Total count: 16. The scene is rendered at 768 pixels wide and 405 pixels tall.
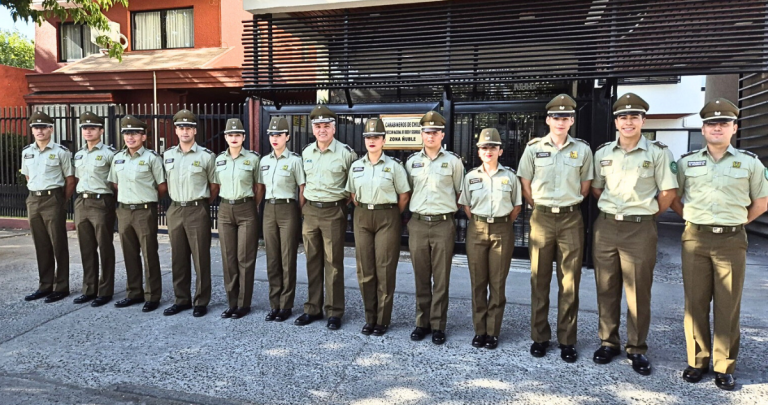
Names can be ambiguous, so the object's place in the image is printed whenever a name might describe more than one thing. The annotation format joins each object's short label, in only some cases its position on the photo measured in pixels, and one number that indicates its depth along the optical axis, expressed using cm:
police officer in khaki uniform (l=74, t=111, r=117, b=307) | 492
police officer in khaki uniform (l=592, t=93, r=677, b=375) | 343
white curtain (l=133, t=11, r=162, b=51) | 1259
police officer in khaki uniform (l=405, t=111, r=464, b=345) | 396
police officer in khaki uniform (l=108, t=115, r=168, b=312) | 474
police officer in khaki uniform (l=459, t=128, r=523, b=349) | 380
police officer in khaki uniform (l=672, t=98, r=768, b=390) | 317
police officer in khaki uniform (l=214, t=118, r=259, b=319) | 455
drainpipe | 1087
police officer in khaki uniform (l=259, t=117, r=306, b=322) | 447
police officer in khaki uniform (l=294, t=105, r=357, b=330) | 431
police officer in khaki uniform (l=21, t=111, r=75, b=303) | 508
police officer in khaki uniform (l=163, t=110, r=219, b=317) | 463
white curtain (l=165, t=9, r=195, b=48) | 1234
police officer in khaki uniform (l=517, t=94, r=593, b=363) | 364
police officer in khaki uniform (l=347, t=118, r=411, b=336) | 409
